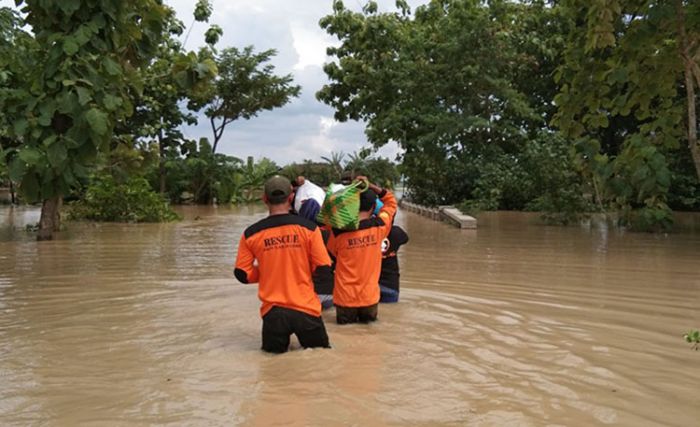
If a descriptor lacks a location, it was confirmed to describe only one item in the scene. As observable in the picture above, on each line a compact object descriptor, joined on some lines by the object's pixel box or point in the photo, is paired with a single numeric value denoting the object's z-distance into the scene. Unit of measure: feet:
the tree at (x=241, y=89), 101.71
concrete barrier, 56.59
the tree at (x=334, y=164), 97.81
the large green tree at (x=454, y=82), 75.56
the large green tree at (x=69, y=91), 27.86
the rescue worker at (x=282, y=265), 16.02
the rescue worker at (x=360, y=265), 19.22
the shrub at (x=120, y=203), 61.16
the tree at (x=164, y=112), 78.50
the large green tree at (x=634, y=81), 36.70
